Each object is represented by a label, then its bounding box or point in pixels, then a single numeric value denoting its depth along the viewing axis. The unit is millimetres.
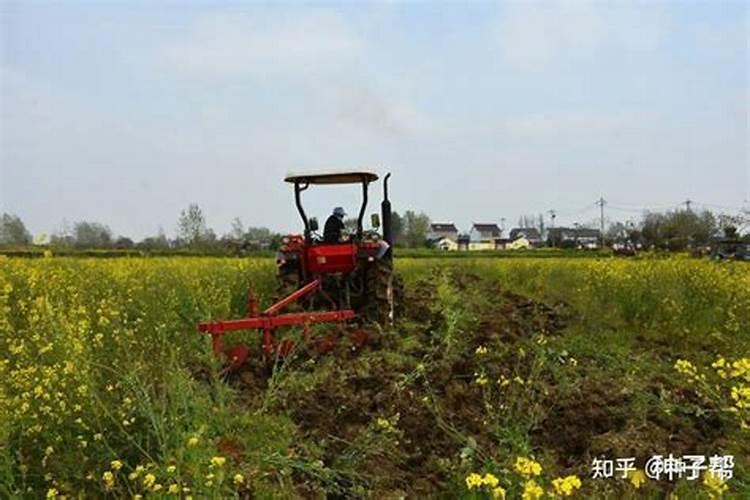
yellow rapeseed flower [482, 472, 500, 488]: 2379
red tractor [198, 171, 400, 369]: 8125
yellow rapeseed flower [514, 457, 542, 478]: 2435
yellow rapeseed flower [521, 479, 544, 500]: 2270
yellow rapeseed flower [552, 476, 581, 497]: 2336
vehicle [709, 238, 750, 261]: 17953
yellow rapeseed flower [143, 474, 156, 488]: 2542
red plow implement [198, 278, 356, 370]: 5555
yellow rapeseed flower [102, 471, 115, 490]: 2635
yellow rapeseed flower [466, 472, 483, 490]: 2461
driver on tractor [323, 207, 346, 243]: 9023
